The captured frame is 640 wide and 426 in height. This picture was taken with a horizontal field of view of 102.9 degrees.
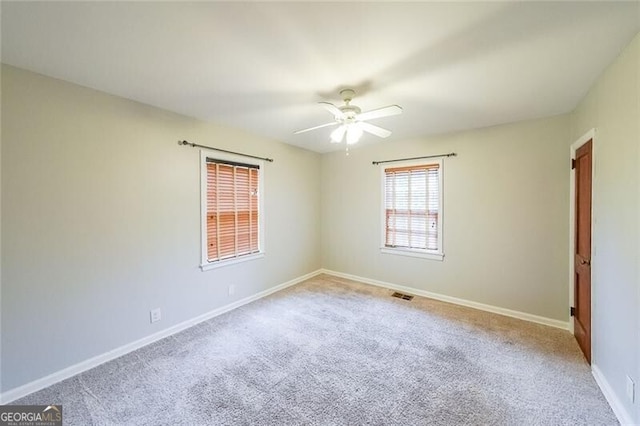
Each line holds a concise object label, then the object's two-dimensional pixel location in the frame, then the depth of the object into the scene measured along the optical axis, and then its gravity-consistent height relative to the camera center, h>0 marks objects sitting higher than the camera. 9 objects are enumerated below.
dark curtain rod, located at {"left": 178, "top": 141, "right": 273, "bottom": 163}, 2.86 +0.75
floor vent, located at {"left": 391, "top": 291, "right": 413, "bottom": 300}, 3.74 -1.28
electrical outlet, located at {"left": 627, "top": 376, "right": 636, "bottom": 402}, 1.51 -1.07
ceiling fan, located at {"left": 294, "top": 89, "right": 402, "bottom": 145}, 2.11 +0.82
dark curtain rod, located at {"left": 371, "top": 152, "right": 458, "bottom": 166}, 3.52 +0.78
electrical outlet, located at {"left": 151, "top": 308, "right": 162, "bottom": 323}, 2.62 -1.10
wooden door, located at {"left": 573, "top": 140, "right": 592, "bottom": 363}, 2.29 -0.39
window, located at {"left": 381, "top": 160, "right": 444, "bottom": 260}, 3.73 +0.00
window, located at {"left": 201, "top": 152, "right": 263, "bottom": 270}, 3.12 +0.00
